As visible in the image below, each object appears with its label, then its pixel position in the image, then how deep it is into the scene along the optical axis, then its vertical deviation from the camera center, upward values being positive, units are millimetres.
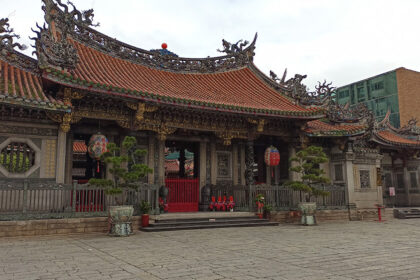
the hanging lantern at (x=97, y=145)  10547 +1348
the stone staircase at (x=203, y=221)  10383 -1047
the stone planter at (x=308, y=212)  12367 -866
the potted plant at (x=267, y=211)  12844 -841
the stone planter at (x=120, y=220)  9078 -789
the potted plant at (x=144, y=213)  10500 -710
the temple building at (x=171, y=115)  10047 +2588
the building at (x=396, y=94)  33250 +9020
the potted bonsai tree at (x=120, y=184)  9102 +157
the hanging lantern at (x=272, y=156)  13555 +1233
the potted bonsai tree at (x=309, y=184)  12219 +137
